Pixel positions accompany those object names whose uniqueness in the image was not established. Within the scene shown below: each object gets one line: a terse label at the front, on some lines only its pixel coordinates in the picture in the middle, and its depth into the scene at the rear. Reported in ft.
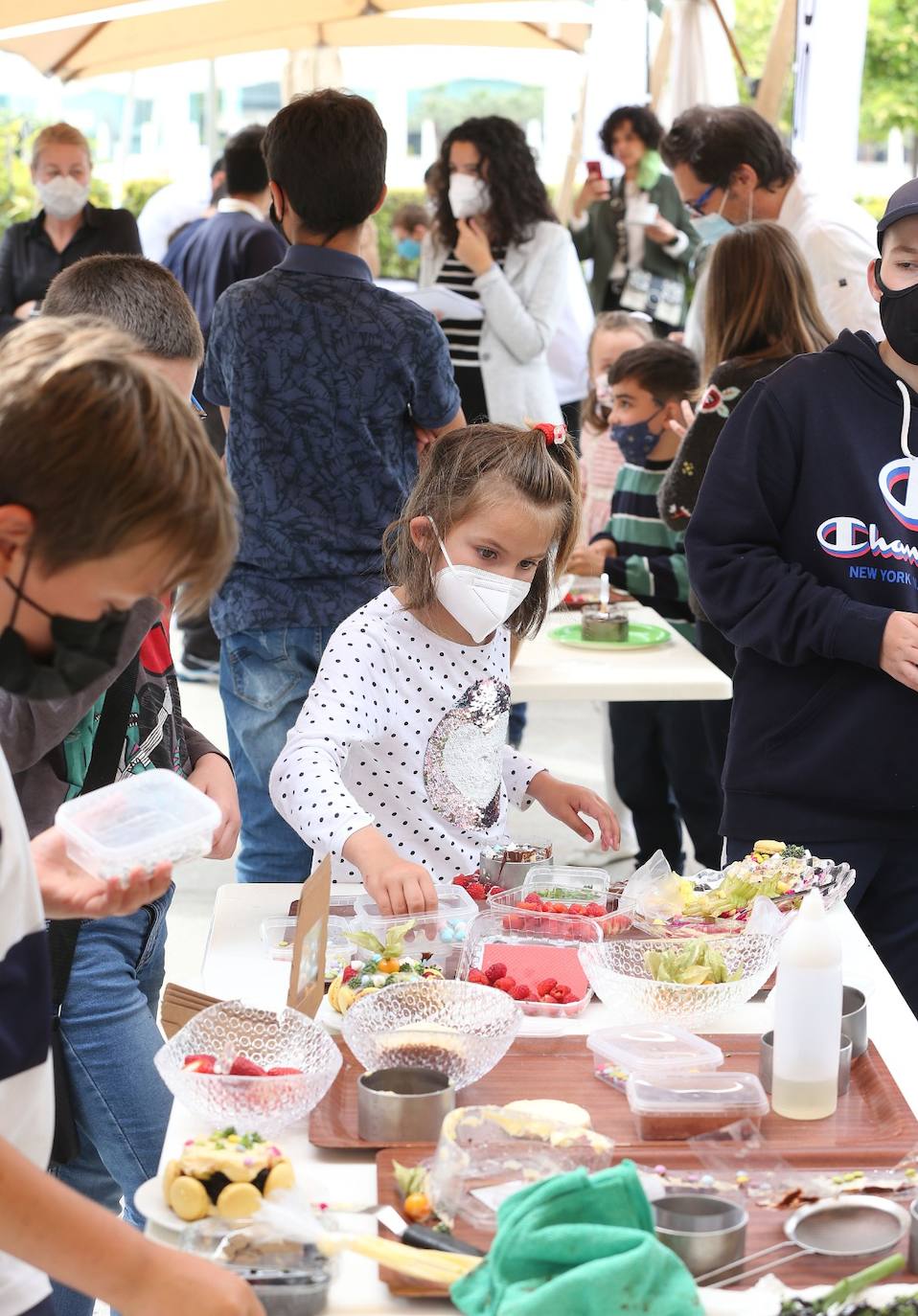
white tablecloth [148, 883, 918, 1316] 4.35
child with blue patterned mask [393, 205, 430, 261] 35.81
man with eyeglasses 14.11
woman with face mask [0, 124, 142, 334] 21.59
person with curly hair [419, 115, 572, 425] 16.31
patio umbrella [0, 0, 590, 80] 23.59
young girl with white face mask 8.02
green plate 12.92
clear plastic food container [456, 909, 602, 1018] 6.10
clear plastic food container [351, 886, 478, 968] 6.41
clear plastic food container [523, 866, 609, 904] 7.09
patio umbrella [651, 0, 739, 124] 23.50
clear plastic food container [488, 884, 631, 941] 6.62
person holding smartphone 22.21
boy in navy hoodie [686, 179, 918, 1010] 7.92
